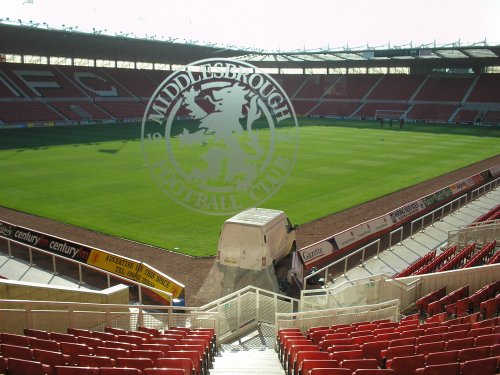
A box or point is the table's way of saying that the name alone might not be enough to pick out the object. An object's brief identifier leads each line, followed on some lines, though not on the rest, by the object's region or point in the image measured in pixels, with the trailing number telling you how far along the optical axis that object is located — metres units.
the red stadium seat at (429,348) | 7.64
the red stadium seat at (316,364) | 7.11
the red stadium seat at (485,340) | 7.84
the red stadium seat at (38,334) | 8.38
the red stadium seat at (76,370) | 6.31
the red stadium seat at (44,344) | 7.61
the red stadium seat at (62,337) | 8.31
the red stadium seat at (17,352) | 7.08
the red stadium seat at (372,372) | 6.45
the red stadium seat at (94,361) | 7.03
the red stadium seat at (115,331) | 9.37
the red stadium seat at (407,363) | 6.89
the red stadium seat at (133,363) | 6.98
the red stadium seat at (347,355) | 7.57
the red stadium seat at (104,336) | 8.80
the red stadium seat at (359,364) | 6.98
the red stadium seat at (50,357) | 7.04
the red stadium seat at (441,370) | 6.53
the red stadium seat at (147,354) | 7.52
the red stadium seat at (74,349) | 7.58
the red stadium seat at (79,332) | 8.91
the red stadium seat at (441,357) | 6.98
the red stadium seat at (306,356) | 7.69
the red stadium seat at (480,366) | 6.59
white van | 14.69
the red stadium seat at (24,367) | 6.46
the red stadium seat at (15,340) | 7.75
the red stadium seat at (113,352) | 7.55
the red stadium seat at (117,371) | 6.37
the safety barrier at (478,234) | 17.08
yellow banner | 13.92
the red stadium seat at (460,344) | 7.74
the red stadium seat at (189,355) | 7.65
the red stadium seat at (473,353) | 7.18
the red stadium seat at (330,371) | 6.62
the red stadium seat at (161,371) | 6.50
